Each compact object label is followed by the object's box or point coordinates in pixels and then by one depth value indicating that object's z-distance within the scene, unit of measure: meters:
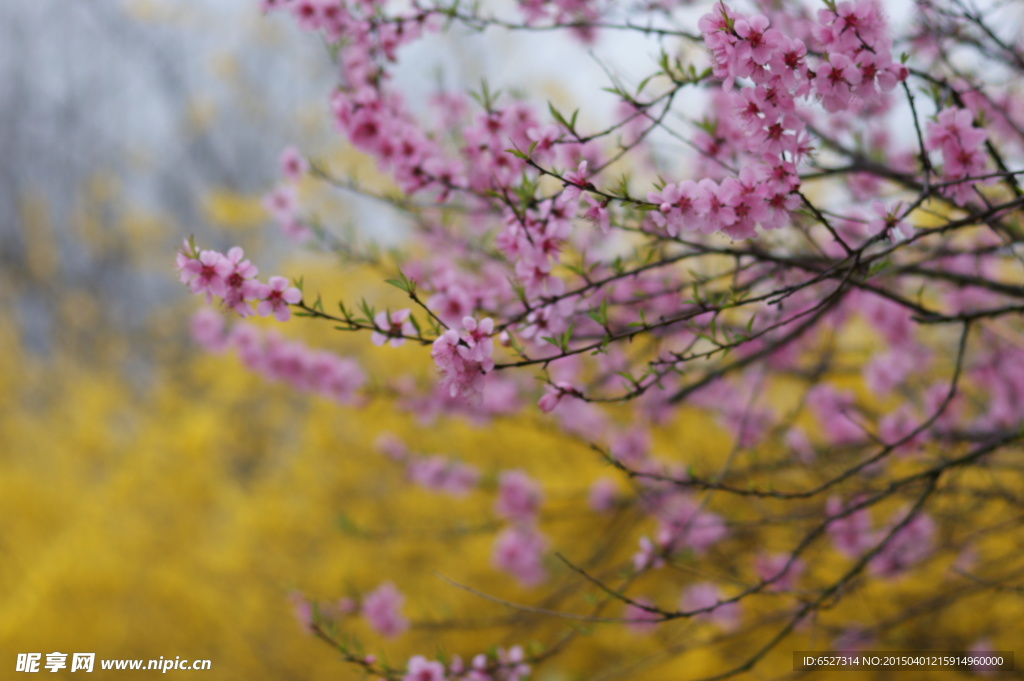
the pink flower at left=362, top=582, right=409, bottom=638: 3.32
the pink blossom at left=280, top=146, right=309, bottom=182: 3.10
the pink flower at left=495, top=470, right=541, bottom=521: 3.86
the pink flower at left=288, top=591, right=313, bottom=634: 2.88
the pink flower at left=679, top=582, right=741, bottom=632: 3.68
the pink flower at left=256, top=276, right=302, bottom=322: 2.69
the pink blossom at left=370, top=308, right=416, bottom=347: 2.69
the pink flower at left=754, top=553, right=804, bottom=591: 3.03
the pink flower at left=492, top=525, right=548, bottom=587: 4.06
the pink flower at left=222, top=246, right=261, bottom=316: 2.69
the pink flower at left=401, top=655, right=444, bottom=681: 2.77
